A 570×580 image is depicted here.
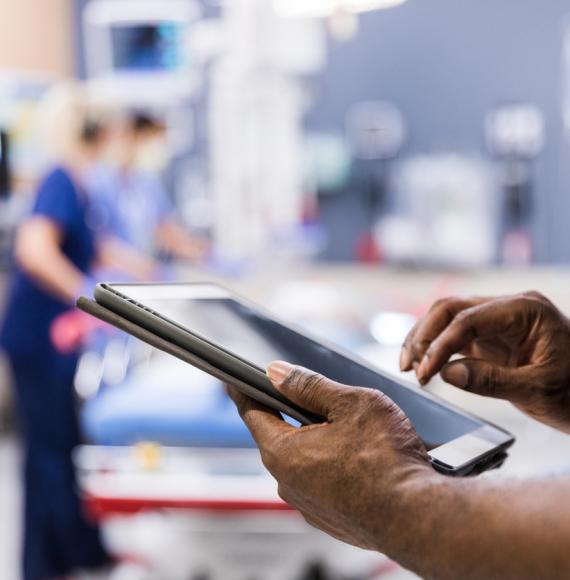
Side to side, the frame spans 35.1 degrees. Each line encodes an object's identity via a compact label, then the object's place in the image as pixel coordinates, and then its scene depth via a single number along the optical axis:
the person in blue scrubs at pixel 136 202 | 3.48
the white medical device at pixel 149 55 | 4.59
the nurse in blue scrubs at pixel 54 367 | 2.85
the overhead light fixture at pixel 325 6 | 2.15
